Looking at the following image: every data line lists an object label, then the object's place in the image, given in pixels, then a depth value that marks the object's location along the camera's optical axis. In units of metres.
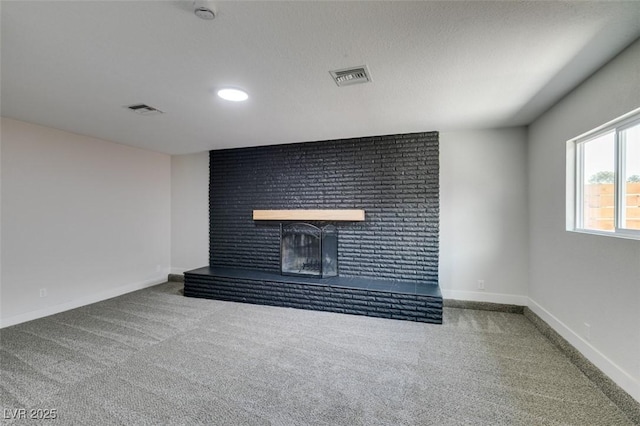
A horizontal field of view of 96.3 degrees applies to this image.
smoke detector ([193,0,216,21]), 1.42
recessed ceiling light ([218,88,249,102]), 2.48
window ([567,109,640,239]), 1.94
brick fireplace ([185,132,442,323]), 3.67
